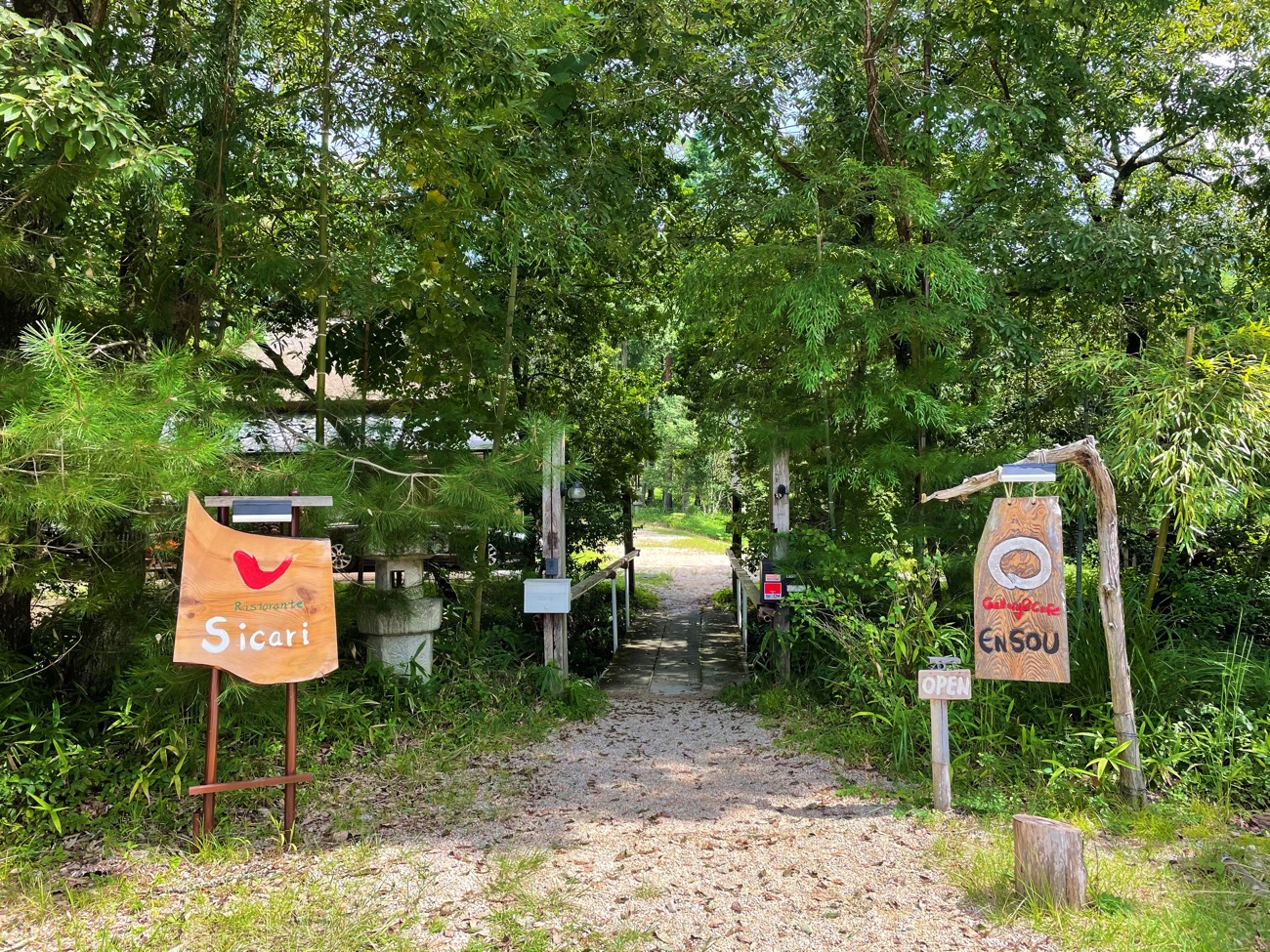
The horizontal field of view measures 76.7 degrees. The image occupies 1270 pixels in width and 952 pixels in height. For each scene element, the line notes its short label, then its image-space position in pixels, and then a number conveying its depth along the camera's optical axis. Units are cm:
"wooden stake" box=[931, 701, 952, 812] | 369
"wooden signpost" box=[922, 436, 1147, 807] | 368
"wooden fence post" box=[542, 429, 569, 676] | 584
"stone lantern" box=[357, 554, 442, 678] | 507
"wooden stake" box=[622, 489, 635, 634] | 940
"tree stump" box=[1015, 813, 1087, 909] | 278
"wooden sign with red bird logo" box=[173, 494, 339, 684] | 335
